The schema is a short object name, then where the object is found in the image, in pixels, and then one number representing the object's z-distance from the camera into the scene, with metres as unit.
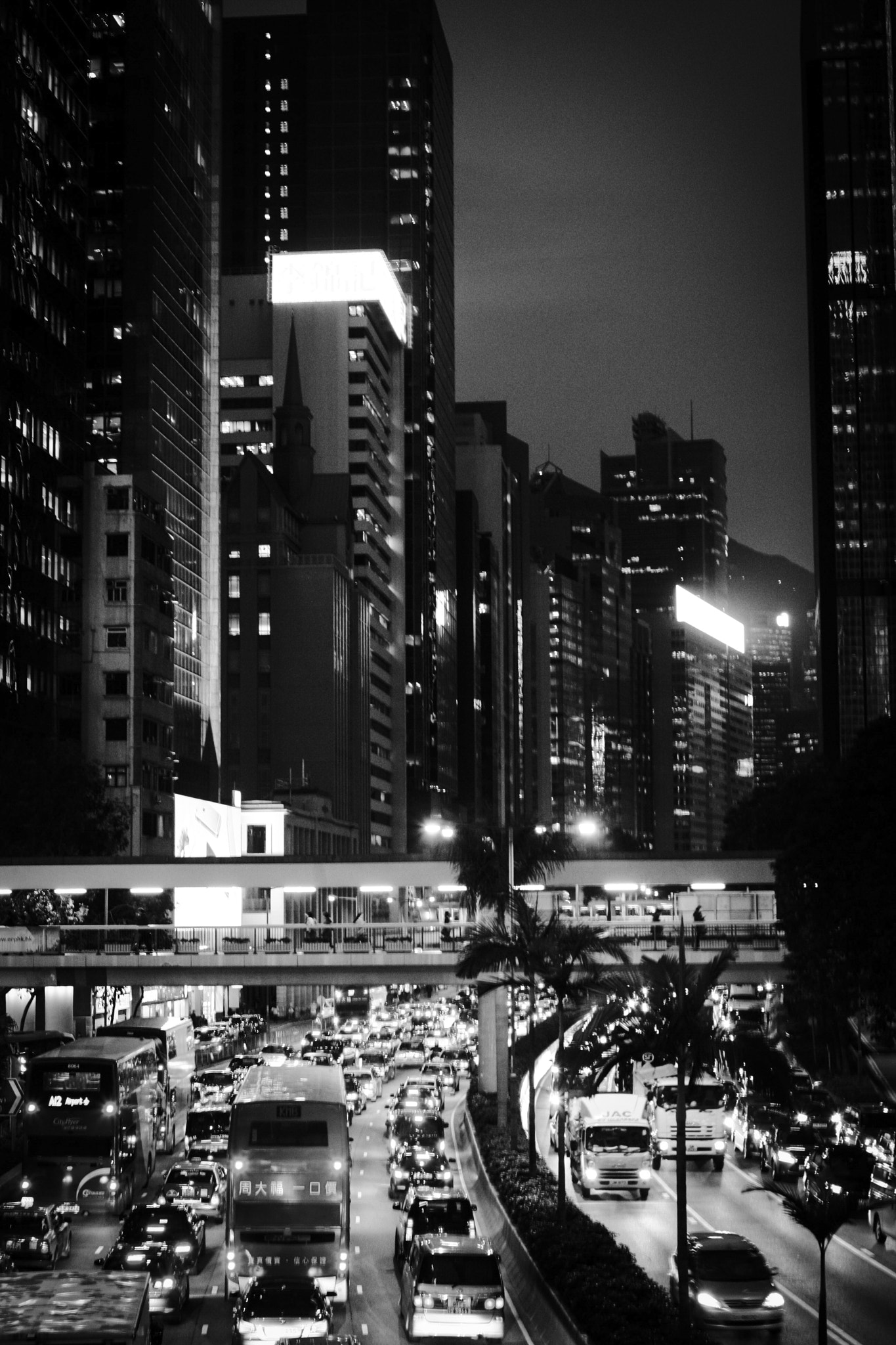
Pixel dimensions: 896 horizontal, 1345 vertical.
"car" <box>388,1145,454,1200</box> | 46.38
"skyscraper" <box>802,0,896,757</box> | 189.88
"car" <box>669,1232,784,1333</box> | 31.06
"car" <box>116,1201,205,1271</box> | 36.50
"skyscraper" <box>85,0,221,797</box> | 155.75
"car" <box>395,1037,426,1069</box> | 90.81
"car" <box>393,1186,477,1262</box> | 36.22
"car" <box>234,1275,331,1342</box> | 28.14
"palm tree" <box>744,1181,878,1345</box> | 25.89
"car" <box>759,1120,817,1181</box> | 47.19
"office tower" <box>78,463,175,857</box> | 133.25
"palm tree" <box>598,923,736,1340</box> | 33.12
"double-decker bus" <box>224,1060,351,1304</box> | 34.16
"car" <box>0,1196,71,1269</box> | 37.31
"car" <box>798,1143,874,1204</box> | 40.81
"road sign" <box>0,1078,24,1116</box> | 61.91
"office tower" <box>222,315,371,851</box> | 192.00
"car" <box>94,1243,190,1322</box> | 32.56
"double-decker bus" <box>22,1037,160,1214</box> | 44.72
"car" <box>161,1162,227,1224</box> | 44.56
